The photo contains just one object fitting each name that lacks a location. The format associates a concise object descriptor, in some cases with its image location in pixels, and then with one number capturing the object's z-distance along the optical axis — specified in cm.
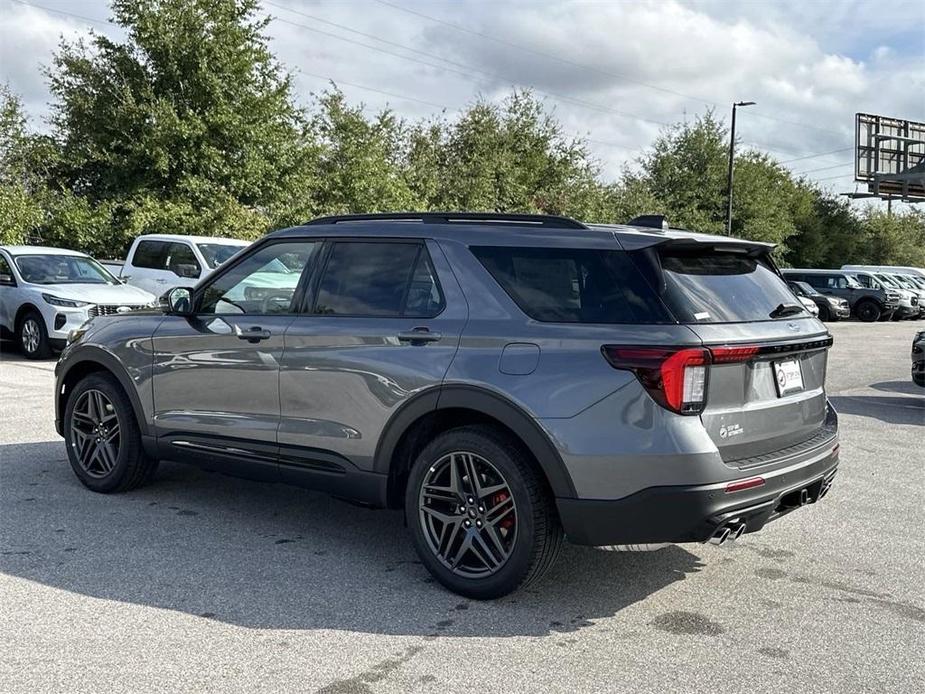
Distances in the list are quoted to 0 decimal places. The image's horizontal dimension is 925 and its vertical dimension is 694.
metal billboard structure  4112
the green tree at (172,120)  2338
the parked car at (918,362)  1080
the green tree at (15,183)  2066
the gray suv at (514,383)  388
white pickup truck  1535
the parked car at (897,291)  3525
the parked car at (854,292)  3459
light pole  4094
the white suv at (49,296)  1339
